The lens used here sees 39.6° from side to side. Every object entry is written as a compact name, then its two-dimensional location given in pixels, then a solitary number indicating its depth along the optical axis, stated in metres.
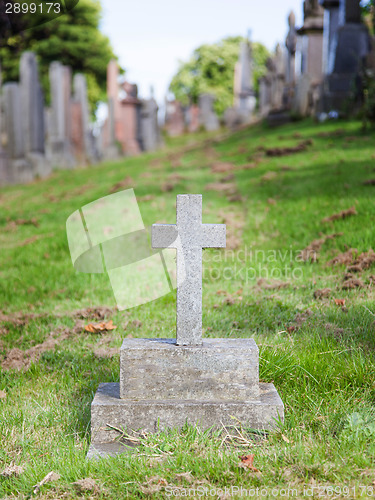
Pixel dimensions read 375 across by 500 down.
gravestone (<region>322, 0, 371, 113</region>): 14.71
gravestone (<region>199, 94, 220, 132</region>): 34.06
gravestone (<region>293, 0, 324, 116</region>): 19.95
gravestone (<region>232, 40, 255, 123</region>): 32.88
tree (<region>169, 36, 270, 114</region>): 56.41
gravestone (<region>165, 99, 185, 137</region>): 37.47
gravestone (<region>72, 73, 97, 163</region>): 22.17
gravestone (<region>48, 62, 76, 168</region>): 20.50
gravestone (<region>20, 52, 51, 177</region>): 17.72
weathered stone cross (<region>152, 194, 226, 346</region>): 3.03
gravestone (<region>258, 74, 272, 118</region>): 29.12
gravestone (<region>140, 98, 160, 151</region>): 25.03
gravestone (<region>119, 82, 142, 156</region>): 23.78
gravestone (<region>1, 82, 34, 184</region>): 17.17
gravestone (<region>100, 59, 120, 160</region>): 23.22
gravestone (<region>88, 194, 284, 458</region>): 2.86
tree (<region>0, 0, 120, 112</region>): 34.44
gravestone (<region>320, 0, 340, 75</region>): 17.05
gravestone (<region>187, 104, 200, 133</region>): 37.41
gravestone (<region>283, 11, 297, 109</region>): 24.08
